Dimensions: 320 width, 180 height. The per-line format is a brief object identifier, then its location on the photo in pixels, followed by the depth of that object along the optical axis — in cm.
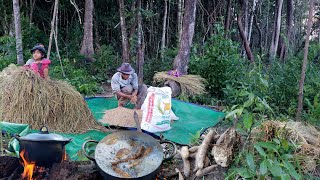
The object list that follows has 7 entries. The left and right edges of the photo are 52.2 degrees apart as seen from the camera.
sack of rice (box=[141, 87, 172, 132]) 367
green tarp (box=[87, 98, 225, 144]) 375
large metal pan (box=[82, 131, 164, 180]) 221
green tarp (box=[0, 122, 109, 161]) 277
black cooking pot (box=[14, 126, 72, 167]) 221
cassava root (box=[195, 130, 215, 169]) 244
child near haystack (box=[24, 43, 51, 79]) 410
